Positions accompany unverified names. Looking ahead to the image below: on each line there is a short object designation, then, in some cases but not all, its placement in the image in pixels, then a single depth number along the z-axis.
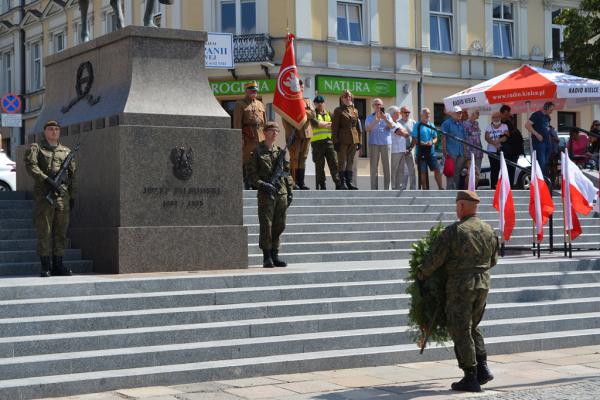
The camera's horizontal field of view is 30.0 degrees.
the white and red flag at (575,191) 16.17
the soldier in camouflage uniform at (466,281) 9.48
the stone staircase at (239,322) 9.98
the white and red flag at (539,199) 15.74
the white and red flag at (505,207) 15.83
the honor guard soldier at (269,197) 13.70
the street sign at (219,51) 31.56
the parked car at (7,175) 20.98
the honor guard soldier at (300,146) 18.81
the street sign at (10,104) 24.50
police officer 19.28
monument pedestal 13.12
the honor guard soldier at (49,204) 12.52
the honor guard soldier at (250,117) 17.97
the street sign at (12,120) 23.67
